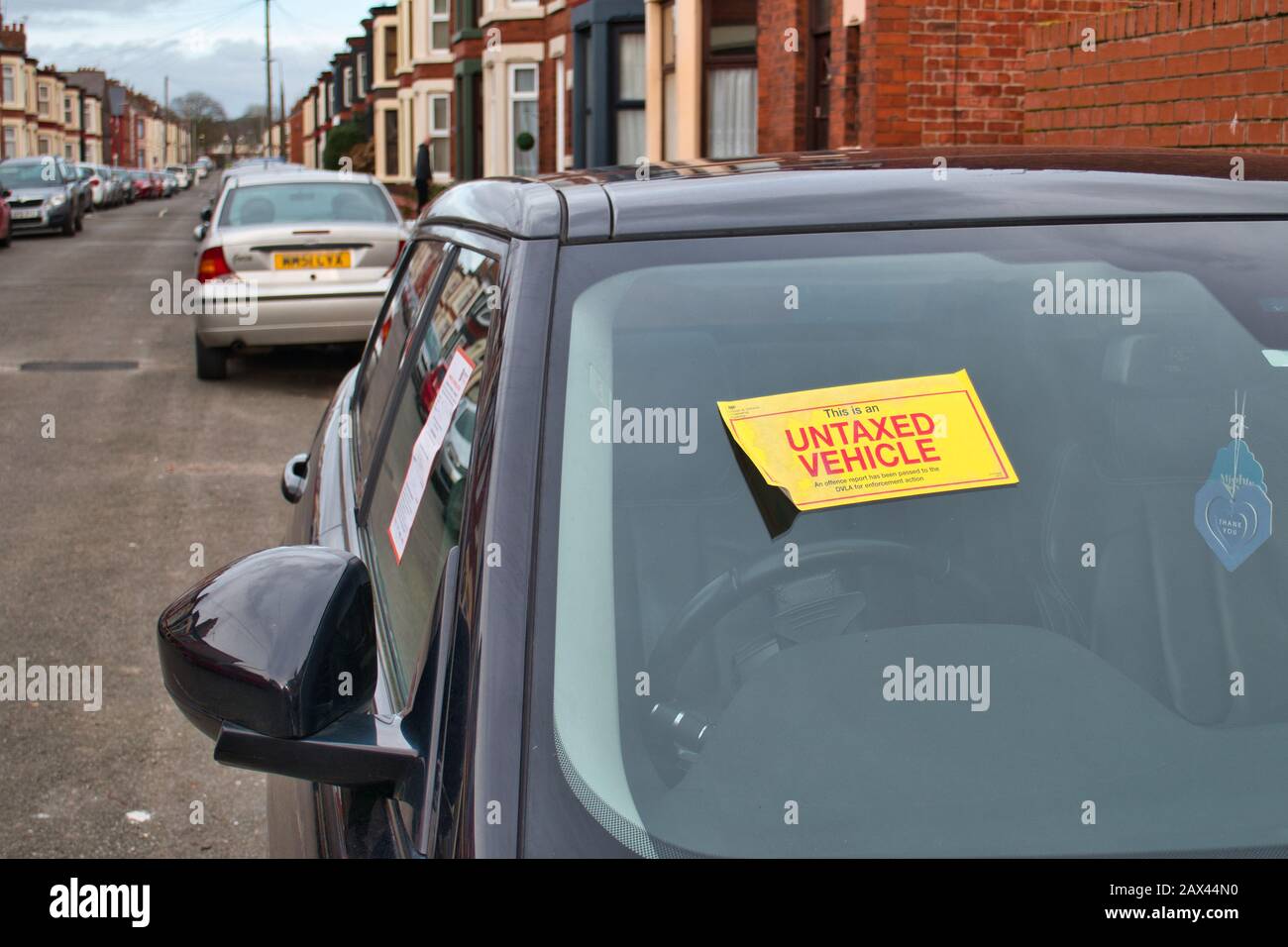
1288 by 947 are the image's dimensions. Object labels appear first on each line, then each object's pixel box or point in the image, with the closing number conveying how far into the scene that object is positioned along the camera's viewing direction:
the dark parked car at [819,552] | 1.46
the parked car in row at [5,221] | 25.69
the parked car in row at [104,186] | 49.08
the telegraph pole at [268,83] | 75.00
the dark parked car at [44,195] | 29.16
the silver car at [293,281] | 10.63
